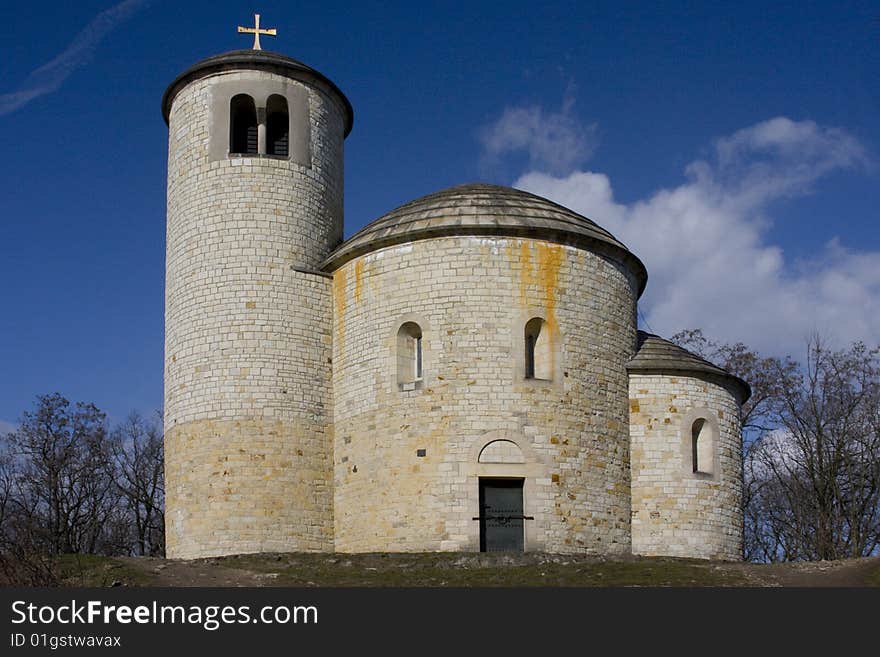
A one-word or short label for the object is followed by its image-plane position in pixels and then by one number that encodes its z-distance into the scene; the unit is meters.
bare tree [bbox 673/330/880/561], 42.03
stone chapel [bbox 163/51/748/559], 29.06
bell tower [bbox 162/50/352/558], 30.19
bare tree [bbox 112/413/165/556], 48.44
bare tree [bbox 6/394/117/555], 45.44
